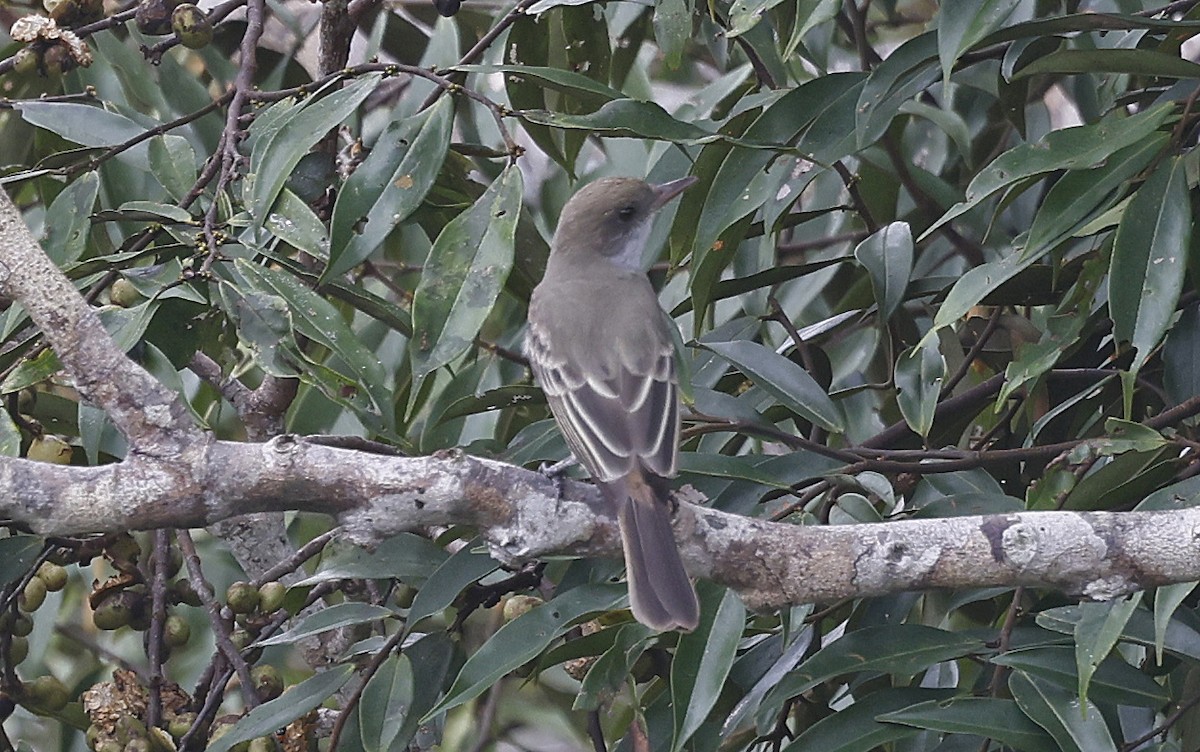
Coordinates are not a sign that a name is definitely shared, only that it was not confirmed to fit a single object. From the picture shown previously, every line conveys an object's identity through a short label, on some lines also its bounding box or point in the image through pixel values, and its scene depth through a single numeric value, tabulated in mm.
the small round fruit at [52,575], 7633
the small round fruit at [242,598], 7230
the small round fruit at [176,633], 7598
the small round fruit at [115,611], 7695
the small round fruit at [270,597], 7312
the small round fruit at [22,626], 7384
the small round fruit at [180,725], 7047
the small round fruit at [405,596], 8000
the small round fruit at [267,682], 7441
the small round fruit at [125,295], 7211
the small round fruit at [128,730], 6859
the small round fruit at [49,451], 7375
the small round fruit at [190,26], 7648
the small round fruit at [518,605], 7316
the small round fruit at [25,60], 7586
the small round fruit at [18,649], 7795
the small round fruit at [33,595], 7523
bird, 6055
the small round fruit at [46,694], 7668
